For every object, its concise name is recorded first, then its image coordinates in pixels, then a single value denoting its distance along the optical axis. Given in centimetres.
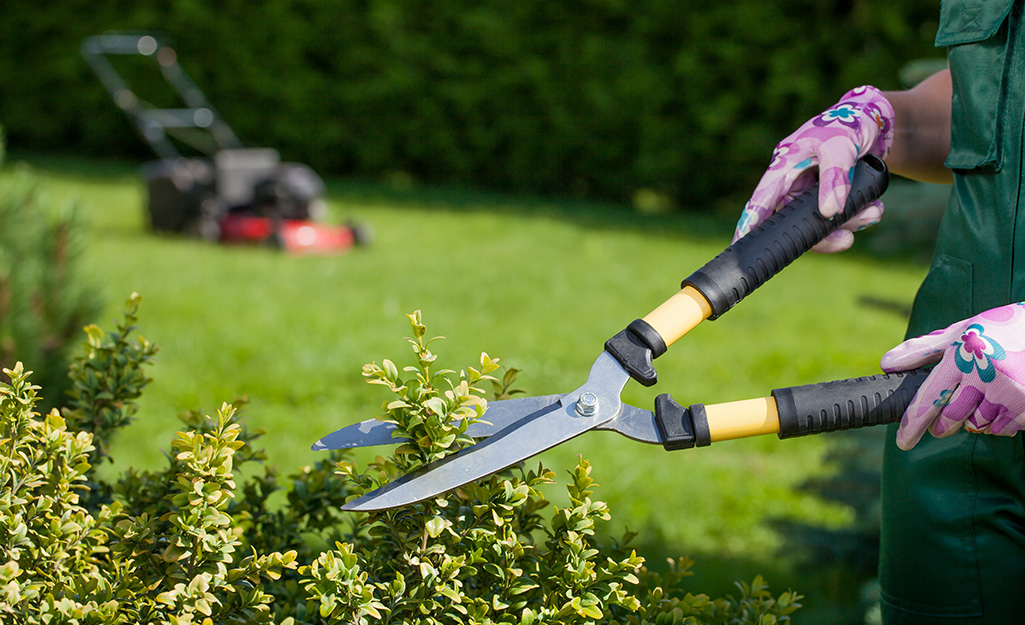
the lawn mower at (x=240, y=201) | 964
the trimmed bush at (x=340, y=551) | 257
